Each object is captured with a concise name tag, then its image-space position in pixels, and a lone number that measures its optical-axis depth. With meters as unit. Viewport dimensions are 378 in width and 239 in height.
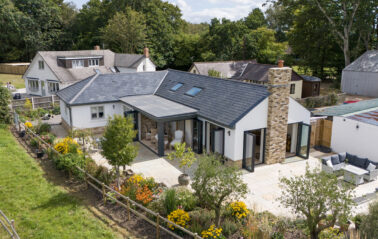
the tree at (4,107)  25.25
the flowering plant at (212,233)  10.66
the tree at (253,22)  66.06
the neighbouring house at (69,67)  39.12
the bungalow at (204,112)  17.97
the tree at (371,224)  9.85
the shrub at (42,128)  23.71
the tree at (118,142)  13.93
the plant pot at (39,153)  19.02
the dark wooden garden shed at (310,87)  38.28
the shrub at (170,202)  12.51
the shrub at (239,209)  12.16
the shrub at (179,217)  11.62
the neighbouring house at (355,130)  18.64
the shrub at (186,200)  12.84
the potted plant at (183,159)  15.74
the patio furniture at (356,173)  15.93
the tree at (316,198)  9.52
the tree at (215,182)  10.84
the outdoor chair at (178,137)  21.04
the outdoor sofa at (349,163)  16.56
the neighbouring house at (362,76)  40.72
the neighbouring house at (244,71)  37.91
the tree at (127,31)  60.31
